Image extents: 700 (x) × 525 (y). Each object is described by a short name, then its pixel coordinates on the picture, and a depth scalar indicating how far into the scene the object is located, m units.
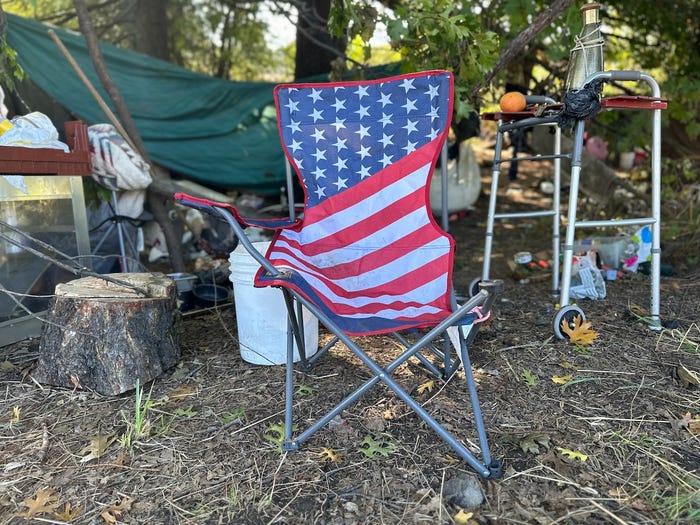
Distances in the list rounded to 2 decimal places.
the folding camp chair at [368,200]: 1.93
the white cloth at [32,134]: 2.51
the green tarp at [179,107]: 3.94
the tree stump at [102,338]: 2.12
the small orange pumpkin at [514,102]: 2.53
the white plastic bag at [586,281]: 3.01
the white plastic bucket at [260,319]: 2.32
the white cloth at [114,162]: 3.26
